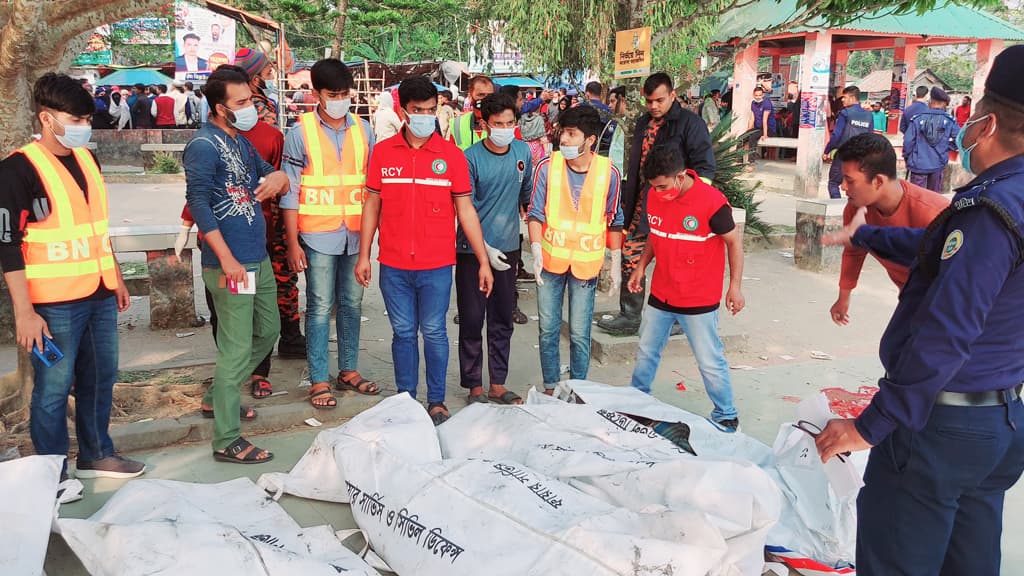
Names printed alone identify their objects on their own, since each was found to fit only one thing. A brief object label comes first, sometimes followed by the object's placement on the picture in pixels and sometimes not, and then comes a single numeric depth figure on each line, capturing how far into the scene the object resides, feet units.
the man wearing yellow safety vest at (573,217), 15.60
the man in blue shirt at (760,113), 59.98
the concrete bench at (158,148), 55.47
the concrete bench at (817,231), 28.55
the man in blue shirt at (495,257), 15.93
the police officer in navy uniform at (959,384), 6.78
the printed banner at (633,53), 20.42
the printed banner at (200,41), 62.03
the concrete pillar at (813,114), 48.39
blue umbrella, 99.40
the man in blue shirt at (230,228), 12.66
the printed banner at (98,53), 88.31
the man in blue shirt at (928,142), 35.76
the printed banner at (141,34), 76.69
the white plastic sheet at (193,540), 8.77
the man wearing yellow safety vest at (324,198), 15.05
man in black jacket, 18.62
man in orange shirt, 10.72
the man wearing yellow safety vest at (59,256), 11.02
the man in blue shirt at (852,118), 39.73
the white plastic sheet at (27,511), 9.11
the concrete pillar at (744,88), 55.57
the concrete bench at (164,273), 20.47
